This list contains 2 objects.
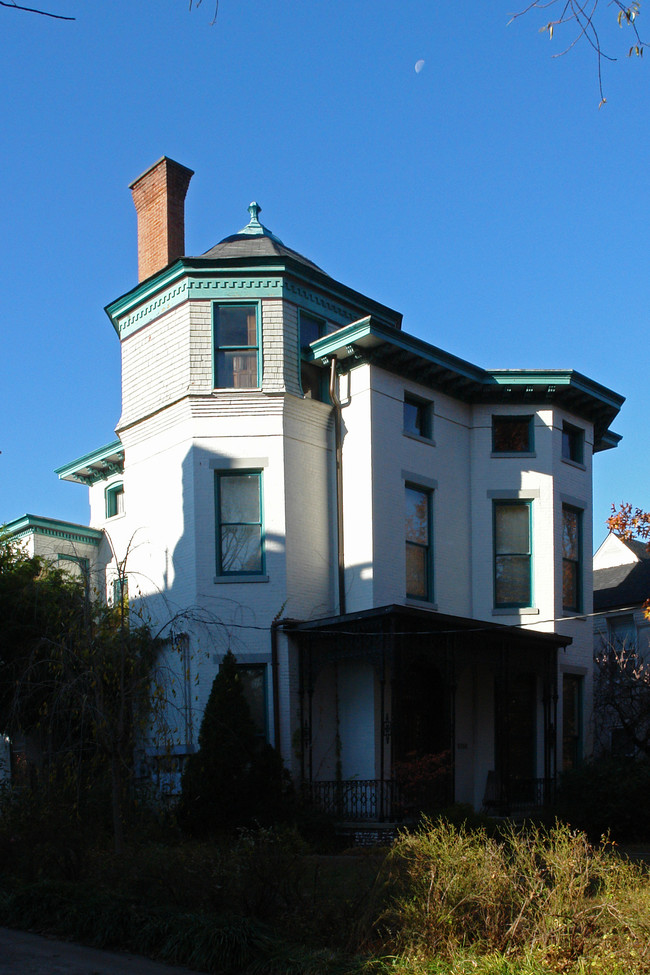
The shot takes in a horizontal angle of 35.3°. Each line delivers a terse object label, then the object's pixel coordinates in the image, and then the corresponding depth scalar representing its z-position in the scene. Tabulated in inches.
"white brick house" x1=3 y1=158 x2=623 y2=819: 735.1
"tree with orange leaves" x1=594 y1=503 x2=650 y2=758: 878.4
